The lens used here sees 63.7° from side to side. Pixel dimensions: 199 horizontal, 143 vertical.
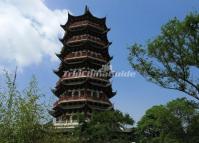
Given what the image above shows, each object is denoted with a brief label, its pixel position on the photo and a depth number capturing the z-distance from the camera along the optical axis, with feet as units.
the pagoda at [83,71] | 73.12
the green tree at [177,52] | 26.58
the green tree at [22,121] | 23.06
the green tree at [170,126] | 53.24
